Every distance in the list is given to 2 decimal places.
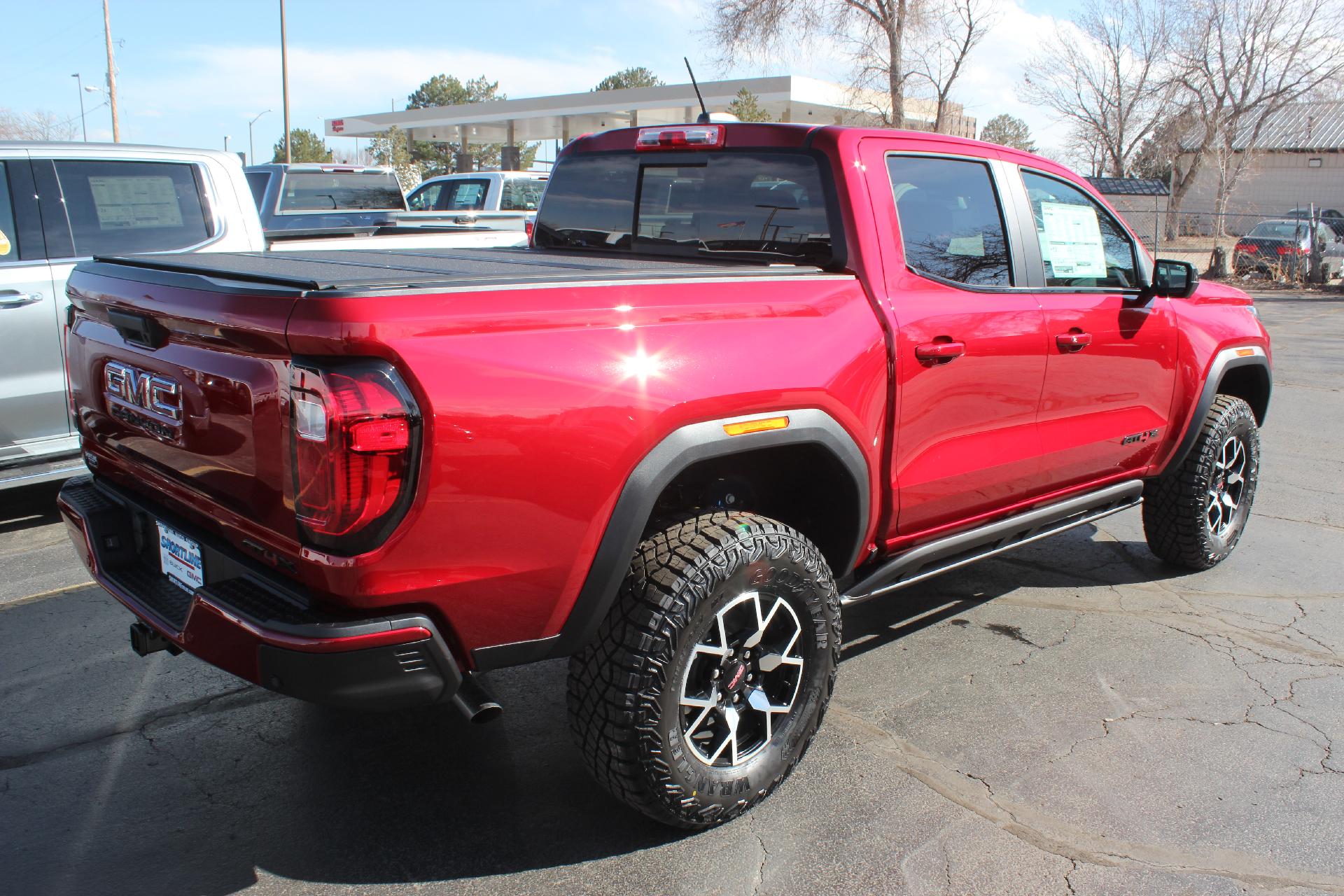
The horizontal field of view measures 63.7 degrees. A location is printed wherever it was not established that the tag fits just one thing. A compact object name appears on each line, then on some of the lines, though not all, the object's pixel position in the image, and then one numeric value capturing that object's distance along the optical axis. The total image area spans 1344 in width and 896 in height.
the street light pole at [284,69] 36.59
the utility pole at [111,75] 41.81
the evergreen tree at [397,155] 42.00
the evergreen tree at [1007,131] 65.50
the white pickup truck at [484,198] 14.92
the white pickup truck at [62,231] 5.25
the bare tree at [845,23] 32.94
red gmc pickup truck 2.32
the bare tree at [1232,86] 35.03
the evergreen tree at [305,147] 51.69
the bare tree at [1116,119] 41.31
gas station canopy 34.47
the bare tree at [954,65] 32.88
